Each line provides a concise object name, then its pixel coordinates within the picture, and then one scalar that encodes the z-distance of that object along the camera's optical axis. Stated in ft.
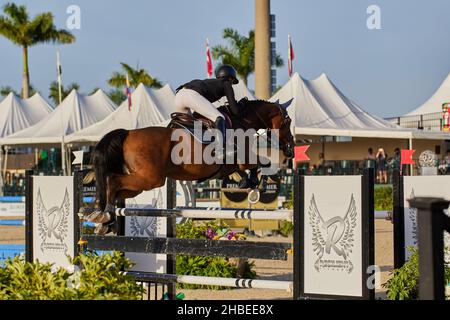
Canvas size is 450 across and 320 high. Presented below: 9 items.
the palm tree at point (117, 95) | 205.60
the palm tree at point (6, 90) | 211.94
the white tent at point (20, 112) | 92.79
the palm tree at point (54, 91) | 205.98
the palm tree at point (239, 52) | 118.93
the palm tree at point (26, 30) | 126.41
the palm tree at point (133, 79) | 142.21
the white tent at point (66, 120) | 78.89
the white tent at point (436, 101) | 93.61
